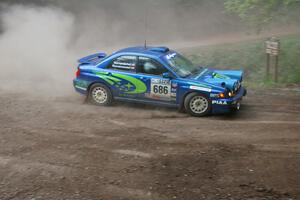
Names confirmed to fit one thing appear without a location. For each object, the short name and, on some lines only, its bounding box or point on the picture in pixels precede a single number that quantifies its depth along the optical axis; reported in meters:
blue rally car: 9.46
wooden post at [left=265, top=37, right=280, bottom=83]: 12.41
